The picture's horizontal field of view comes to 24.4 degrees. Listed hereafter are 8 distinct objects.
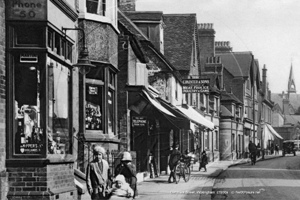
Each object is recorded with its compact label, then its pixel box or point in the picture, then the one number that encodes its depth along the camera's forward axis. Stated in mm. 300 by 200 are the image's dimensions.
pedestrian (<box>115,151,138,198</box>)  13062
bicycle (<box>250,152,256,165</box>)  40875
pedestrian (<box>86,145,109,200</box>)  12141
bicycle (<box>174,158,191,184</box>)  23047
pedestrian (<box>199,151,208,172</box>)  30970
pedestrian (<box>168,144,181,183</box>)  23298
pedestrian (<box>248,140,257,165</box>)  40741
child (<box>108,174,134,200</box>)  10930
